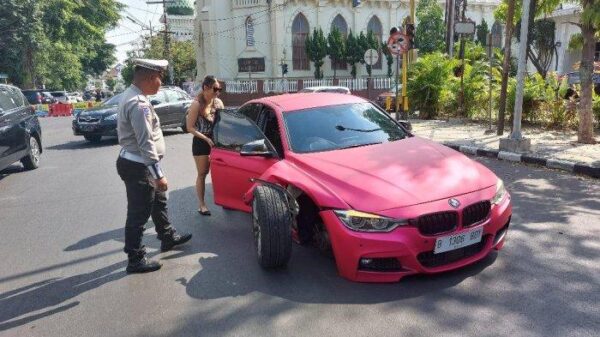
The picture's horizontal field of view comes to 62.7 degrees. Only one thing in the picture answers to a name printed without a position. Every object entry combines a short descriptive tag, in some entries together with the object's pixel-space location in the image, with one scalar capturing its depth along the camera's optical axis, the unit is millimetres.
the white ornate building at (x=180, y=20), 62219
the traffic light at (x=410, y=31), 15562
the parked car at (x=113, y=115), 14070
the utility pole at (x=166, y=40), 44081
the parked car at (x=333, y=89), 19277
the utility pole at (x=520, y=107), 9857
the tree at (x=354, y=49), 38594
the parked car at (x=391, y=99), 20344
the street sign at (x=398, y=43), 14656
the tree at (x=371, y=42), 38906
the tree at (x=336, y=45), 38031
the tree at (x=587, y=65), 9242
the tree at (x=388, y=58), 40188
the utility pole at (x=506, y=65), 11873
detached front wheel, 4070
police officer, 4164
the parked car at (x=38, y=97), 31281
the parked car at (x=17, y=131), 9102
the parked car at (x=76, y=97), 49375
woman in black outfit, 6027
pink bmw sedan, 3686
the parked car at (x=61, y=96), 42875
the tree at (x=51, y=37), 36594
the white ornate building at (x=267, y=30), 37750
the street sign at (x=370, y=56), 19875
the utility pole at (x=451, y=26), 23203
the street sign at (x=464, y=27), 14062
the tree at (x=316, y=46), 37656
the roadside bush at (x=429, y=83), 16984
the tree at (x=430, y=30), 42594
